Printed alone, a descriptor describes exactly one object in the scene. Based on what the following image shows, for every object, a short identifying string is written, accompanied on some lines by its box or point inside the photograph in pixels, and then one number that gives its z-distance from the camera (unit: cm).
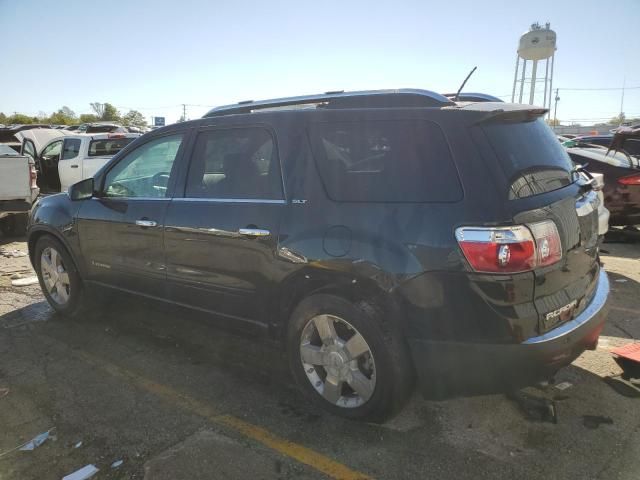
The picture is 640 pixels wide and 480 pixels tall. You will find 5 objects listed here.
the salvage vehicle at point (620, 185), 707
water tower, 5781
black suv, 241
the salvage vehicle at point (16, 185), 824
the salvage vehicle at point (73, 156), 1155
